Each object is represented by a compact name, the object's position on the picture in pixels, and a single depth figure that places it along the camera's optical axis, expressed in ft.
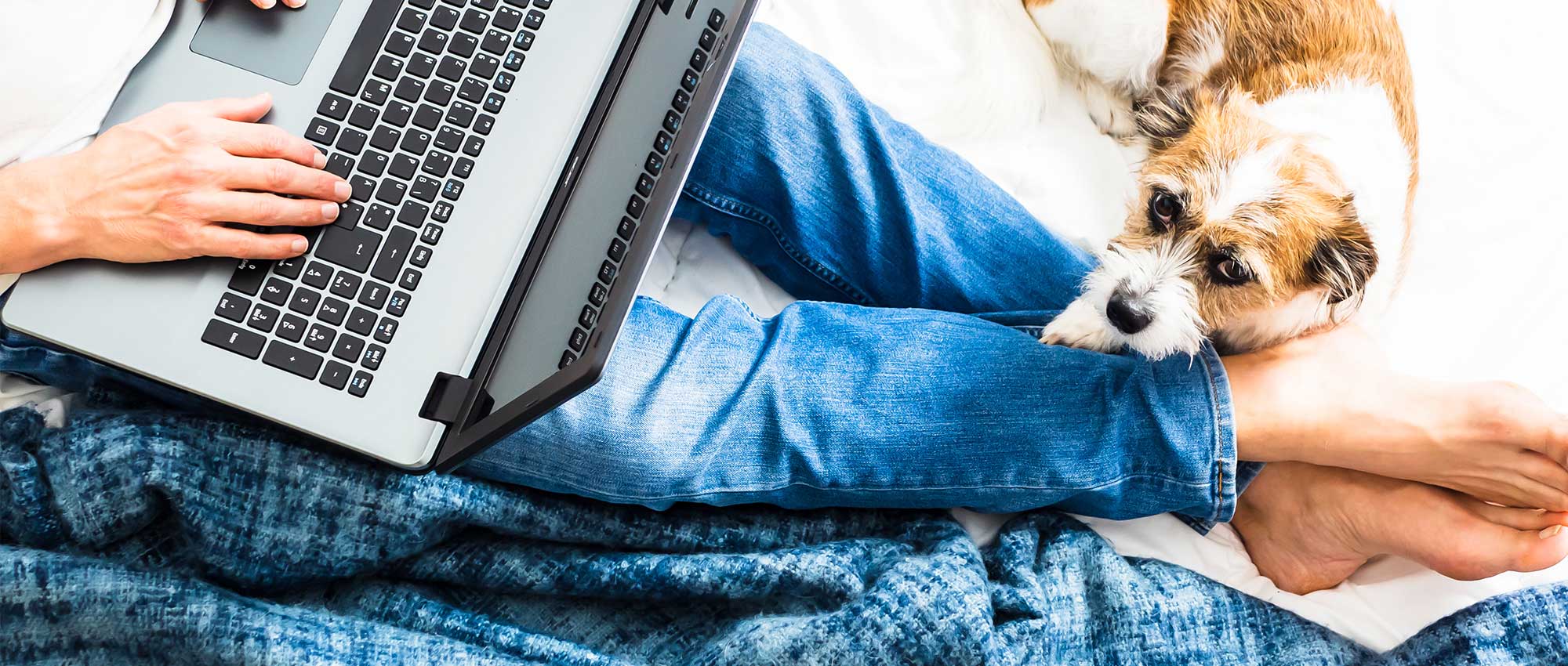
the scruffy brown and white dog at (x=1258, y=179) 3.60
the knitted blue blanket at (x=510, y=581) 3.30
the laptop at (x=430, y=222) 3.01
